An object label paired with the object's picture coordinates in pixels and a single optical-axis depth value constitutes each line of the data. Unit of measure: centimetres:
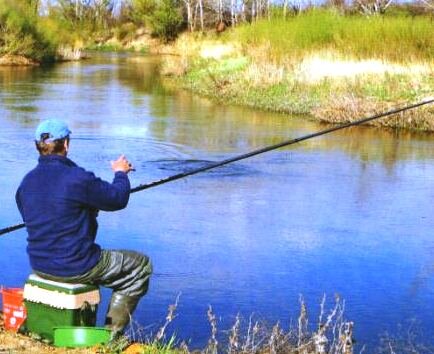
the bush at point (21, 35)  3181
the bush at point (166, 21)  4978
